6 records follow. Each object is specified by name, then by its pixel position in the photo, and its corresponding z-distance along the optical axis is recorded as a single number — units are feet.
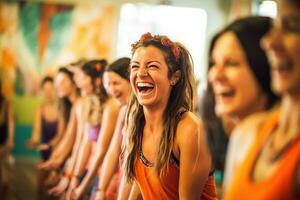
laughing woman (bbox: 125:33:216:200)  6.83
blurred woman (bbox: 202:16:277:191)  4.48
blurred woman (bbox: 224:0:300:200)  3.87
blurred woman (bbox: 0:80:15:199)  17.28
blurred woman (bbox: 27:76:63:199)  15.70
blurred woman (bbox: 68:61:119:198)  10.08
